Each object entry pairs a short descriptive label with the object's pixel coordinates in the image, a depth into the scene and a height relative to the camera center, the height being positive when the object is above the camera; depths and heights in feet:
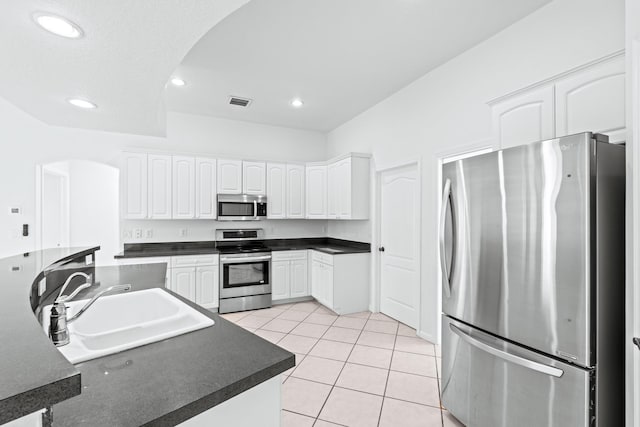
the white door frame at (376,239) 14.44 -1.14
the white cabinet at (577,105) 5.80 +2.12
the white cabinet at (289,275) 15.53 -3.04
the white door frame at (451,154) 9.15 +1.95
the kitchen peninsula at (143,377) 1.82 -1.57
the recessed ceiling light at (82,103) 8.16 +3.02
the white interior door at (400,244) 11.98 -1.22
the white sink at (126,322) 3.69 -1.55
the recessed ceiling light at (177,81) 11.67 +5.09
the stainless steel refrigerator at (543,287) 4.58 -1.19
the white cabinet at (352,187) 14.56 +1.29
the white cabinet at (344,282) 14.17 -3.12
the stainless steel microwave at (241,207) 15.11 +0.39
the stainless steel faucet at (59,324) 3.66 -1.29
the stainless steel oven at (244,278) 14.39 -2.98
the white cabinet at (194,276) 13.43 -2.67
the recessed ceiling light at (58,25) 4.63 +2.95
